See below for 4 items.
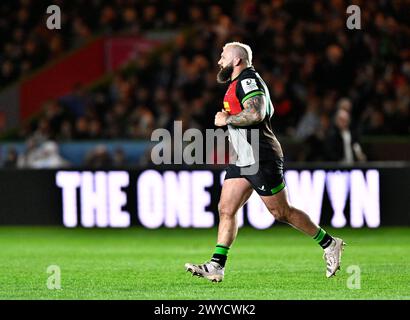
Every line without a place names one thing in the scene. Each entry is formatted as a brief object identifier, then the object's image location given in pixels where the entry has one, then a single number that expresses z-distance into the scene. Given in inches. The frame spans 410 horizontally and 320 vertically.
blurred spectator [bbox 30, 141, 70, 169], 711.1
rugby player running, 391.3
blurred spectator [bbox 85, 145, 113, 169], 690.2
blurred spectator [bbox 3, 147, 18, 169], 718.8
